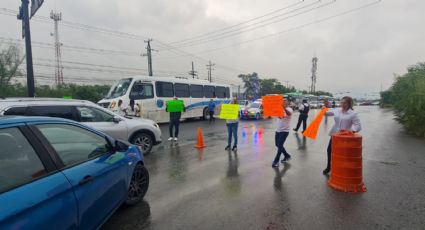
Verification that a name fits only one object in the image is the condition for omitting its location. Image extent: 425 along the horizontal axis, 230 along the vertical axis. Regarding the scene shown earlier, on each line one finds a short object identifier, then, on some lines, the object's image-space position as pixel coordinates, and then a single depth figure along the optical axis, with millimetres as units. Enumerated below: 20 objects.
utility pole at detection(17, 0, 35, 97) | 11977
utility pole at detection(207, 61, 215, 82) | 61781
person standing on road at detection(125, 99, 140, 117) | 13934
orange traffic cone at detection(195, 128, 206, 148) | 9039
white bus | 15703
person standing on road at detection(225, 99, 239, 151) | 8314
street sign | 11206
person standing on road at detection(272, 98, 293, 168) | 6211
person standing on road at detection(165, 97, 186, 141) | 10328
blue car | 1880
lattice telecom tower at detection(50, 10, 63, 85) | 37906
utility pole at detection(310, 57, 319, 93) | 81138
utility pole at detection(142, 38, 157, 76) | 34147
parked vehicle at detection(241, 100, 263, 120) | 20578
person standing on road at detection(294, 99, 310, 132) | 12546
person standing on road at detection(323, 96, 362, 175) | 5082
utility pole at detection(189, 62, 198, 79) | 54769
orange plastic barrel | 4617
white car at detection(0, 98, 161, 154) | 5633
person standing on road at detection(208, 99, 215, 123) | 20188
